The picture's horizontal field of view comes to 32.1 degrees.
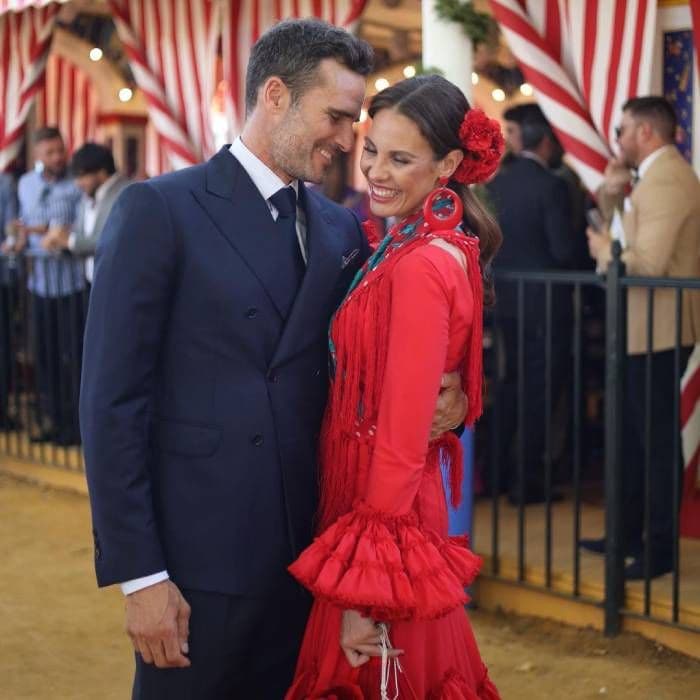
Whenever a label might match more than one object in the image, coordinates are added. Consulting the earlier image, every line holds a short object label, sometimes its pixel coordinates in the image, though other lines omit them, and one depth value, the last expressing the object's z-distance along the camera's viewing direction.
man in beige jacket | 5.01
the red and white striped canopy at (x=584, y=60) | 5.51
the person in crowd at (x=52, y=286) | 7.71
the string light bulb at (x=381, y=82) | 12.97
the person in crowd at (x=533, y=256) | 6.15
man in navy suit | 2.38
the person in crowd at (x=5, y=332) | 8.43
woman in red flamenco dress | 2.45
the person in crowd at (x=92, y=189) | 7.62
